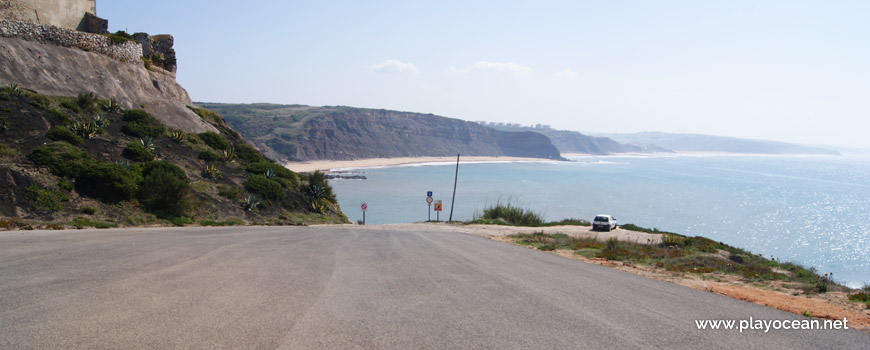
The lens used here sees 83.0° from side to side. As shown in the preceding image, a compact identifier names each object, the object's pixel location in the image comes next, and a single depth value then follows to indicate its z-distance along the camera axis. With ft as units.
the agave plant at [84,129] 80.23
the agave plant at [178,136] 100.32
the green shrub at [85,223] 55.26
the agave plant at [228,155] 105.00
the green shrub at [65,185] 62.74
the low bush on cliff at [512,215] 130.62
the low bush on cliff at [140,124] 92.68
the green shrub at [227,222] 74.42
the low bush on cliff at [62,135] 74.64
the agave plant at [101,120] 88.33
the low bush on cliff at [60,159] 65.41
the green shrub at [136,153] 82.95
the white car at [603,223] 117.19
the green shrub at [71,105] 87.97
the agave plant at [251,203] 87.25
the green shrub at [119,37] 115.85
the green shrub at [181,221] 69.21
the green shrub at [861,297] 30.76
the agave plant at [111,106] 97.45
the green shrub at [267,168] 106.32
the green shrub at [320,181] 112.27
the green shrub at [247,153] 114.83
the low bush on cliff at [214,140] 111.04
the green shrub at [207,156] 100.03
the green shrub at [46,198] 56.90
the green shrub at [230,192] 87.86
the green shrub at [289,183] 106.63
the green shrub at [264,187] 95.40
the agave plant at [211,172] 92.68
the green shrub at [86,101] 92.53
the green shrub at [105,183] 65.77
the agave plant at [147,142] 88.74
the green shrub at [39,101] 81.81
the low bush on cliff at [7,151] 63.72
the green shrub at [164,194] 70.85
